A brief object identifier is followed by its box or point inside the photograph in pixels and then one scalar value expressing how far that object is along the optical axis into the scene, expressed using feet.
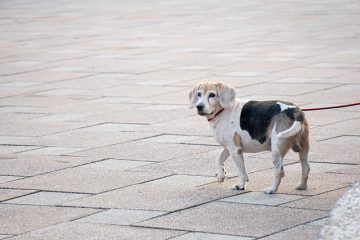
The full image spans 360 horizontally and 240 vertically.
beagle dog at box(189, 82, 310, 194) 39.29
